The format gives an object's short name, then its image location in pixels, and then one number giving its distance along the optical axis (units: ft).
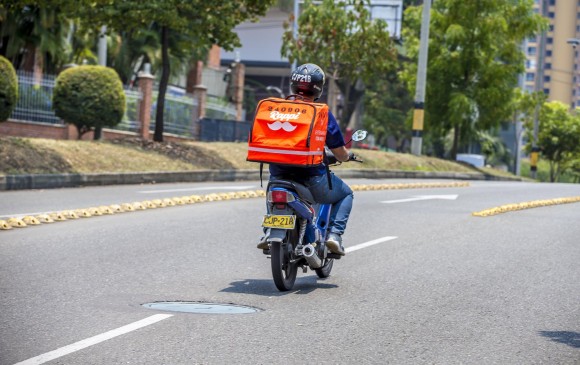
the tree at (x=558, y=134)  250.16
